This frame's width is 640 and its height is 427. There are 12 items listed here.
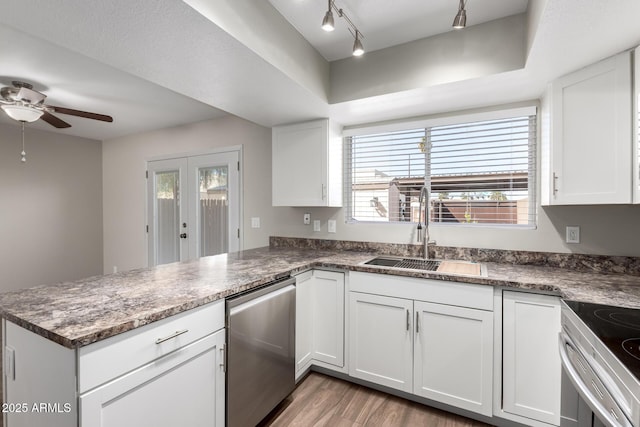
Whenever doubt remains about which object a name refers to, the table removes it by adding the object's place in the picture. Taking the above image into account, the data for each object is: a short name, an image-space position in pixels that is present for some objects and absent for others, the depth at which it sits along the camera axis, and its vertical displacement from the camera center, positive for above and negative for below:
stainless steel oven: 0.75 -0.46
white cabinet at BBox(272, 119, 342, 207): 2.47 +0.40
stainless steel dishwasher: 1.43 -0.78
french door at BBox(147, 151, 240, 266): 3.29 +0.03
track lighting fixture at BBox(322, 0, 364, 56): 1.38 +0.93
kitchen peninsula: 0.91 -0.39
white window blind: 2.13 +0.31
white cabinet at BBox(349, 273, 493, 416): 1.68 -0.82
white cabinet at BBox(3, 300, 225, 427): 0.90 -0.60
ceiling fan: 2.26 +0.84
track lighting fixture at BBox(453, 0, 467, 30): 1.35 +0.88
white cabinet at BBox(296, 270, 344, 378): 2.05 -0.81
